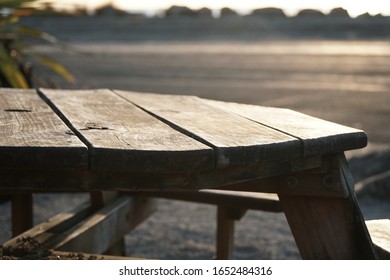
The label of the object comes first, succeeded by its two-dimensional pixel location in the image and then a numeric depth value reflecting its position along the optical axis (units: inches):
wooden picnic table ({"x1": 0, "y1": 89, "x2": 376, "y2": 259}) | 89.4
